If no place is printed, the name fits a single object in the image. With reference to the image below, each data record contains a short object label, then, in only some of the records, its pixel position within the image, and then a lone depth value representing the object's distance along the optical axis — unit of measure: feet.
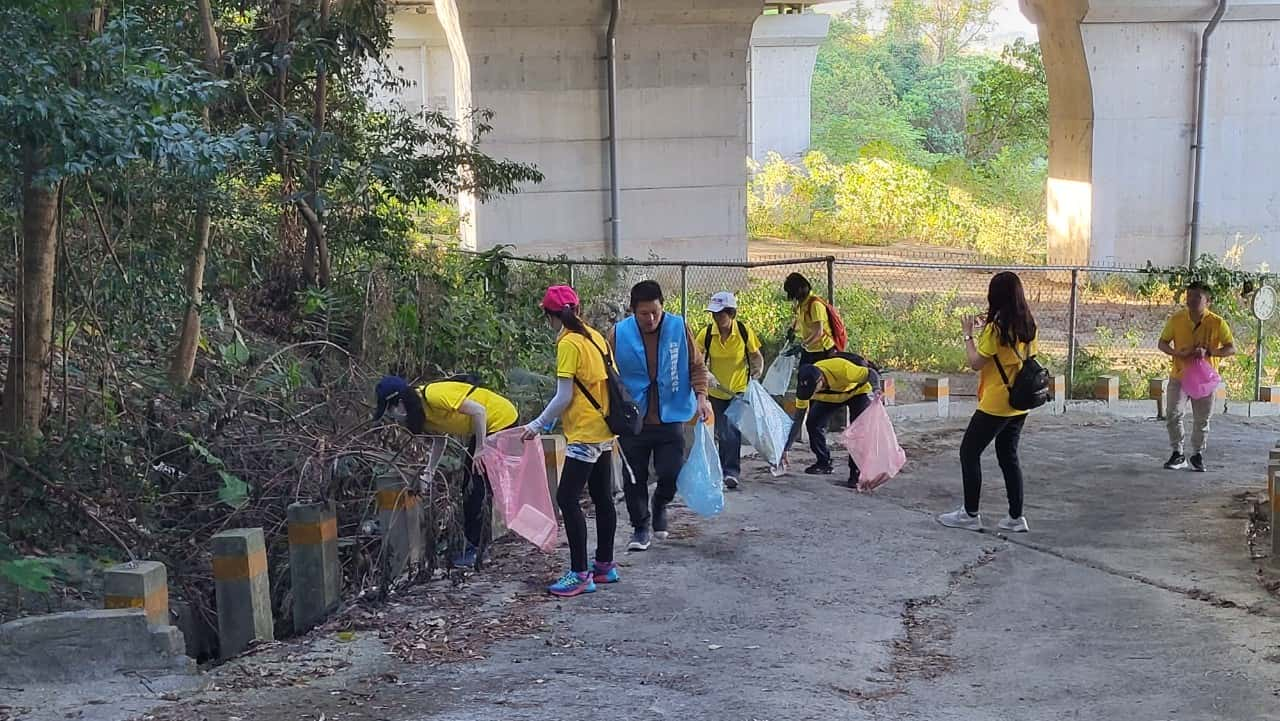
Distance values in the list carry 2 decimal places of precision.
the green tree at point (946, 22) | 202.69
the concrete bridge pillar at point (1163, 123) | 76.95
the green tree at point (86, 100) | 21.48
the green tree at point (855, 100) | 160.76
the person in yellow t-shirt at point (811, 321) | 34.19
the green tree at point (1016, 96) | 109.09
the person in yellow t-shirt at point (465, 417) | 24.76
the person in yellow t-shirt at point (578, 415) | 23.57
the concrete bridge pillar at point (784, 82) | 136.56
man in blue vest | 25.62
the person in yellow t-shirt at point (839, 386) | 32.83
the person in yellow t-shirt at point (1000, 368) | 27.27
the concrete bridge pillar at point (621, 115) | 71.77
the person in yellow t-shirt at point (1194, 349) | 34.78
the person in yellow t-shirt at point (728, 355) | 32.04
